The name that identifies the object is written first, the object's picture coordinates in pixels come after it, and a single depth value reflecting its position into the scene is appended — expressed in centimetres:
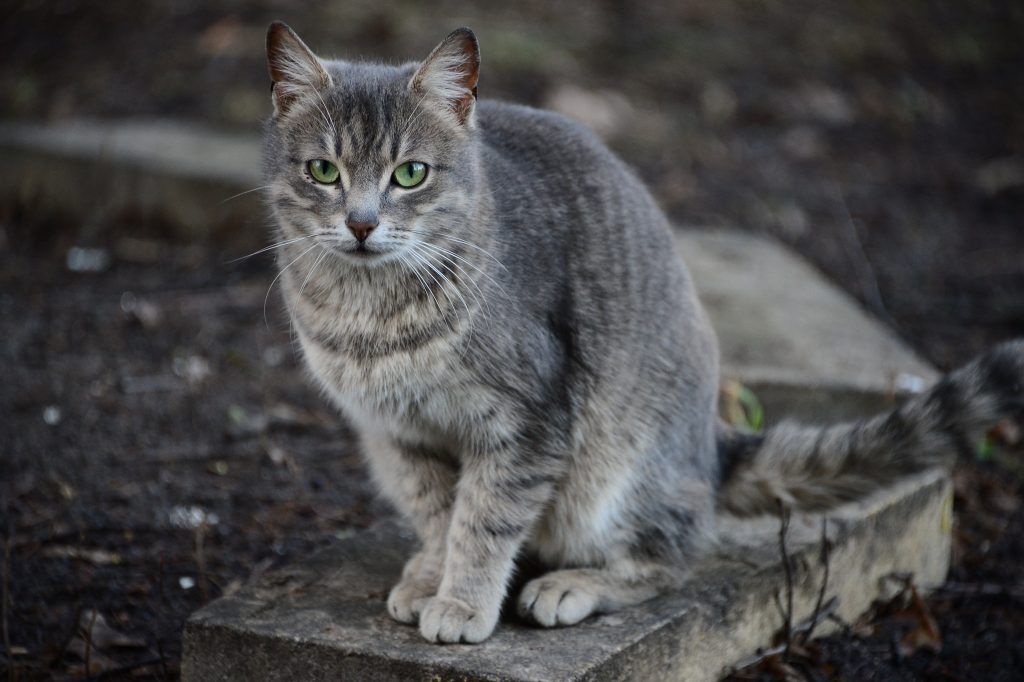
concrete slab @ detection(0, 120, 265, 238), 561
